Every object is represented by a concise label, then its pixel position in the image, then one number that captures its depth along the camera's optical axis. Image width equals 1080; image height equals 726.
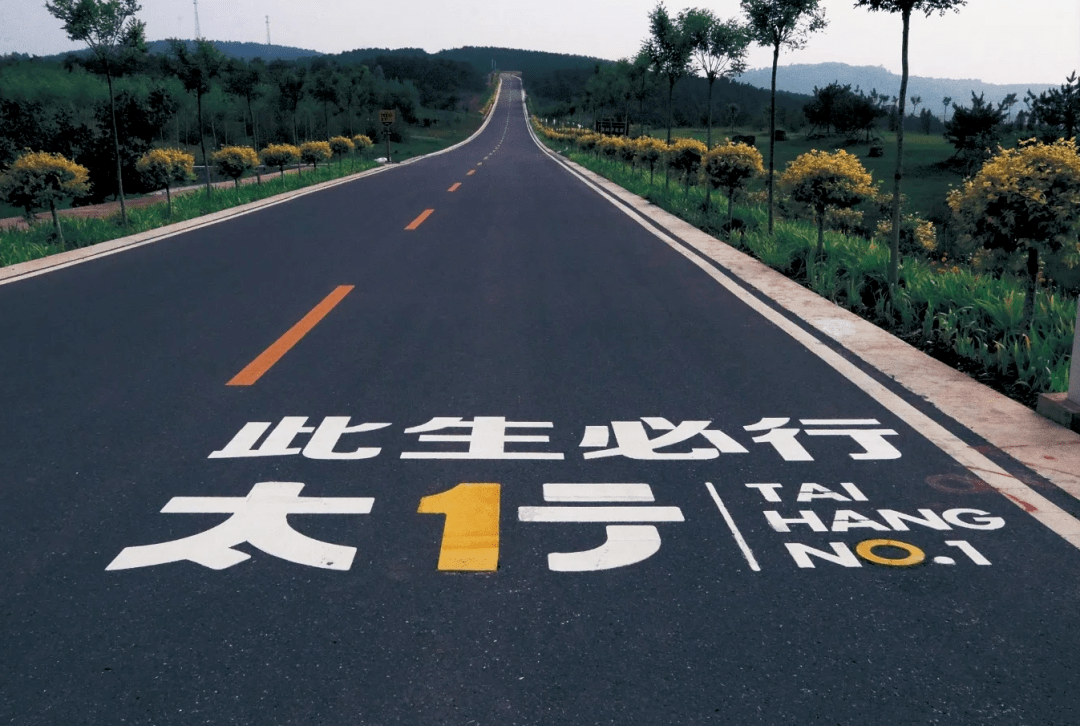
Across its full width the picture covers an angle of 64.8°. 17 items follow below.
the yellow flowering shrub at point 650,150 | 26.27
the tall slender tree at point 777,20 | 14.85
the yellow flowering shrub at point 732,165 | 14.88
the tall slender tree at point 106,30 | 16.67
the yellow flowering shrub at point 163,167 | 18.44
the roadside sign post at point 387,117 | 46.17
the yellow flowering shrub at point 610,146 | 35.28
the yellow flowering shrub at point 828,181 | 10.75
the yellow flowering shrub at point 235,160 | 24.52
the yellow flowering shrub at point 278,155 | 29.86
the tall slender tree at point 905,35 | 9.08
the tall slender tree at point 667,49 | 27.77
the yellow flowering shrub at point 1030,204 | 6.76
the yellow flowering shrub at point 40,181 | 14.18
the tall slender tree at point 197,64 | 23.41
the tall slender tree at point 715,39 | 22.20
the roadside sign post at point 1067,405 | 5.11
